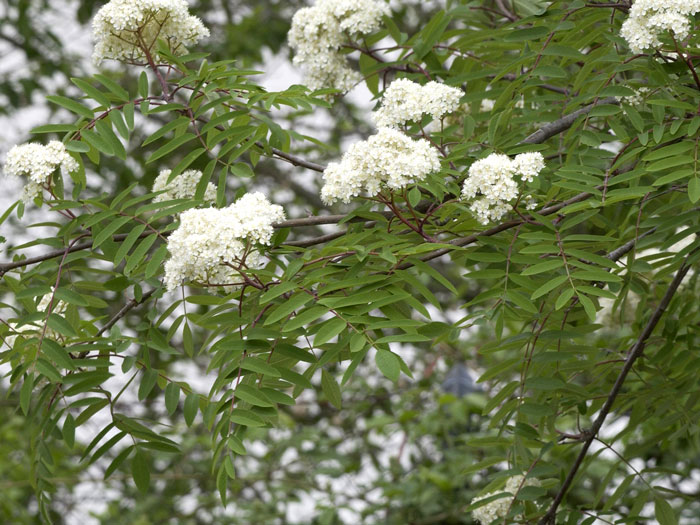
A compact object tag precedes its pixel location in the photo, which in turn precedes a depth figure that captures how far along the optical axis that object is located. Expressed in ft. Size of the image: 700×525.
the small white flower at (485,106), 19.86
